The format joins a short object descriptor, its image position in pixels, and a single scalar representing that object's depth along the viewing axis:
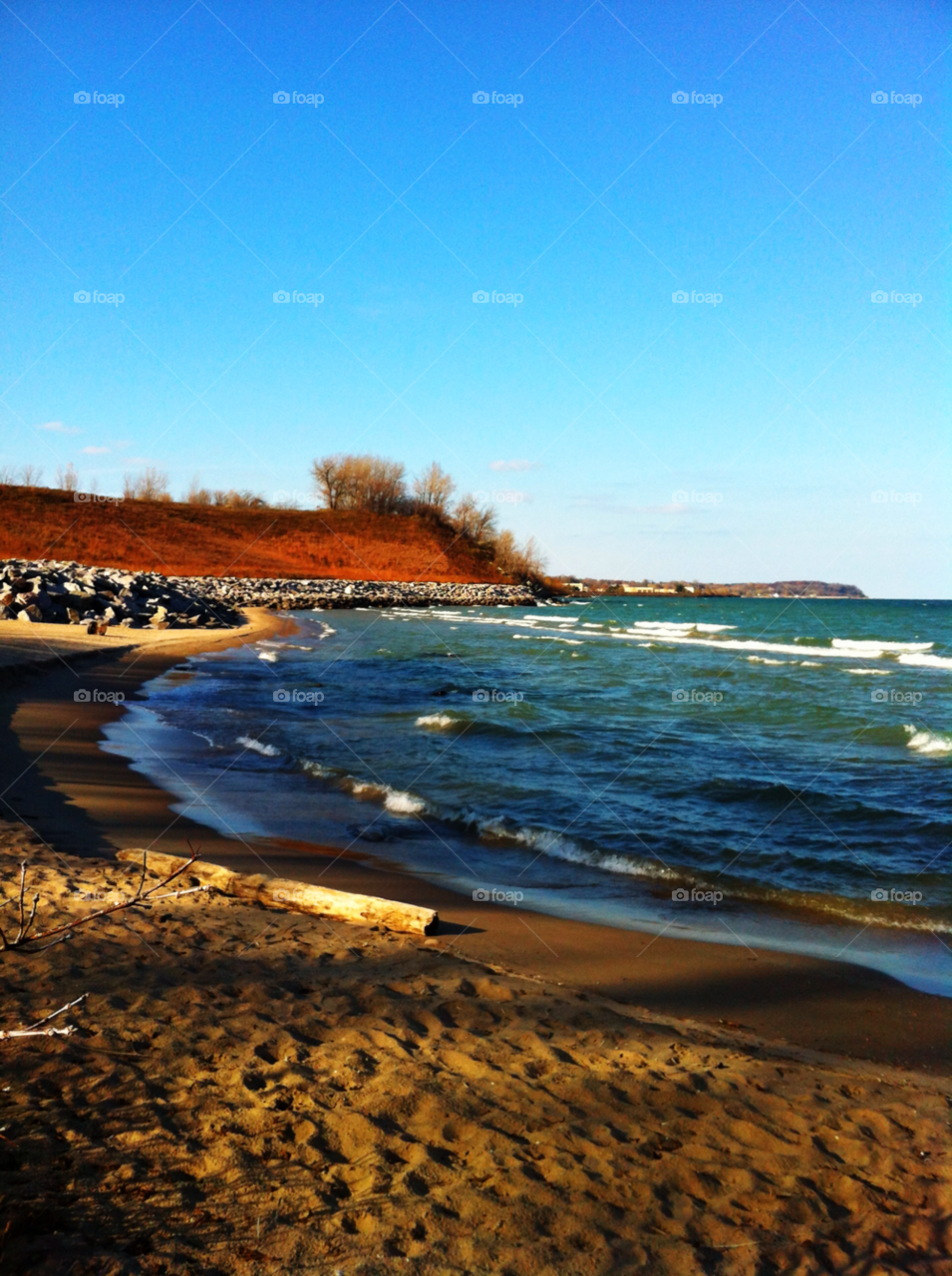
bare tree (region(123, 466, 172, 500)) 78.17
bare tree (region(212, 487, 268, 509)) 87.19
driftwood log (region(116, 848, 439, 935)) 5.70
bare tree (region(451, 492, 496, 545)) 83.19
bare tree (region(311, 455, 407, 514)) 86.12
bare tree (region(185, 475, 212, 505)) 86.70
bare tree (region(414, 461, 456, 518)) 86.50
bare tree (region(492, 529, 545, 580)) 83.06
